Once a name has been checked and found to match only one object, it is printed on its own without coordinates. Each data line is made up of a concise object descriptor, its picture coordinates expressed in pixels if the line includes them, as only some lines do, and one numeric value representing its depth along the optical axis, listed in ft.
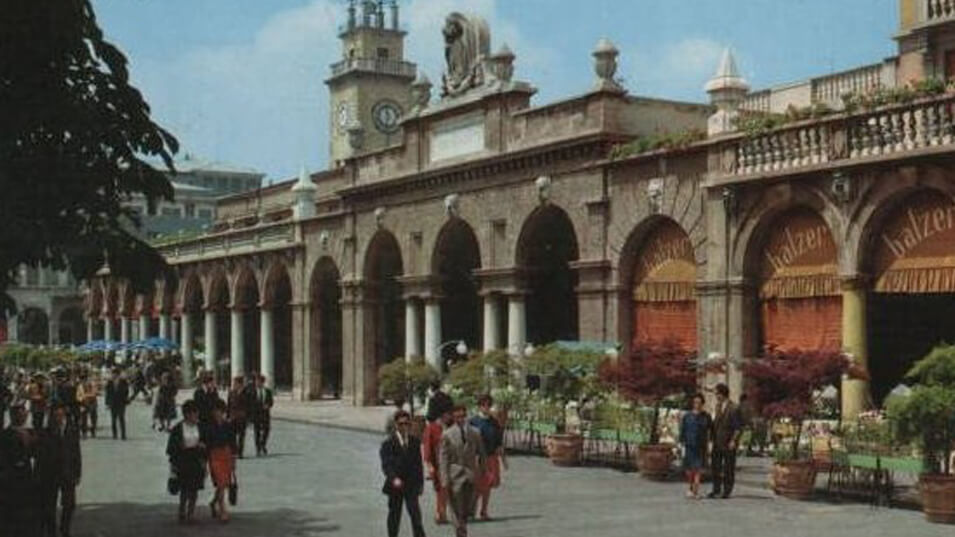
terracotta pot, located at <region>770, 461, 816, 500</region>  62.34
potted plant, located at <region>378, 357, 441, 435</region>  106.73
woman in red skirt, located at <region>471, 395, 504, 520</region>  57.82
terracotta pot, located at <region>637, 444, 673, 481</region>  71.77
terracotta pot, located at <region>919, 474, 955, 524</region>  53.57
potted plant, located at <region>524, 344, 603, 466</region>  85.92
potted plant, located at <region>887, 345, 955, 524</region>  53.52
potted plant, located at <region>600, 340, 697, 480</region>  74.23
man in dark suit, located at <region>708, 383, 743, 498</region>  63.21
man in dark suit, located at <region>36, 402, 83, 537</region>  48.06
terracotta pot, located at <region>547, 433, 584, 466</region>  80.28
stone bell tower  300.40
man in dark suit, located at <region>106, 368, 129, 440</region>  103.04
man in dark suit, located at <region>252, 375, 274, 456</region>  89.51
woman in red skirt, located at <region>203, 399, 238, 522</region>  56.59
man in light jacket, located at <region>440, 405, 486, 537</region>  48.57
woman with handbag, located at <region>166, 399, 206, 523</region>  55.01
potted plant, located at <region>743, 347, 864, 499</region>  62.59
